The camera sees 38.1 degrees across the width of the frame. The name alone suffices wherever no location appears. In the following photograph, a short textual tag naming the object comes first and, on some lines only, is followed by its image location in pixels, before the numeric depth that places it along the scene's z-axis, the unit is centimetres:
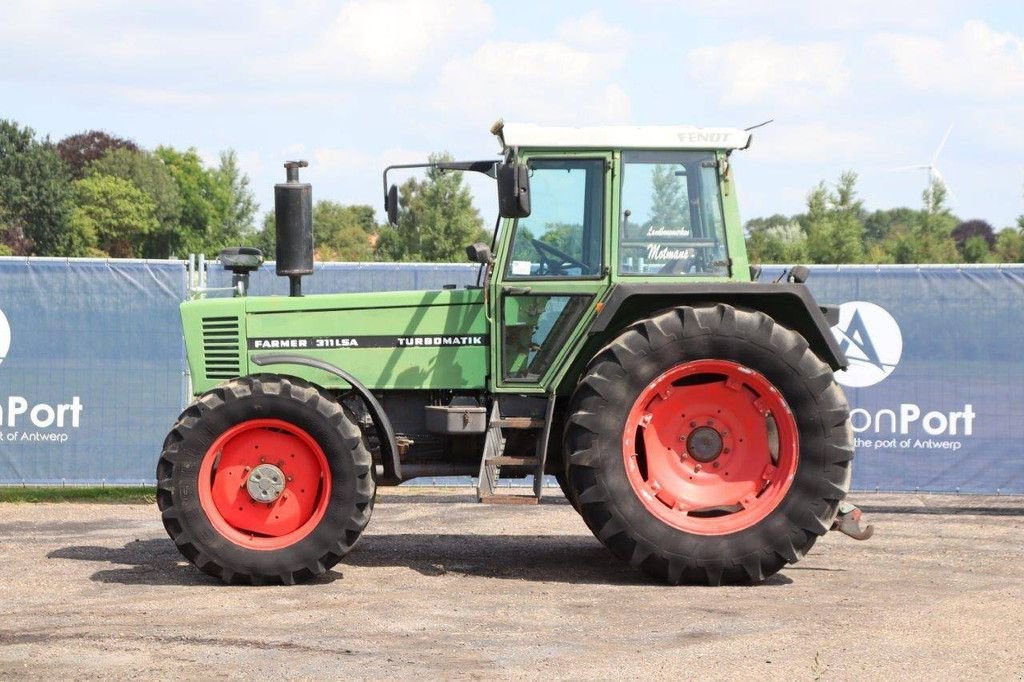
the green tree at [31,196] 7419
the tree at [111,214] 8062
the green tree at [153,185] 8525
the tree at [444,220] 4838
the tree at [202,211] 8638
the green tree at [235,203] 8438
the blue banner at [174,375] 1359
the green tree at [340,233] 7469
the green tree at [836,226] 6031
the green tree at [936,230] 6819
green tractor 904
